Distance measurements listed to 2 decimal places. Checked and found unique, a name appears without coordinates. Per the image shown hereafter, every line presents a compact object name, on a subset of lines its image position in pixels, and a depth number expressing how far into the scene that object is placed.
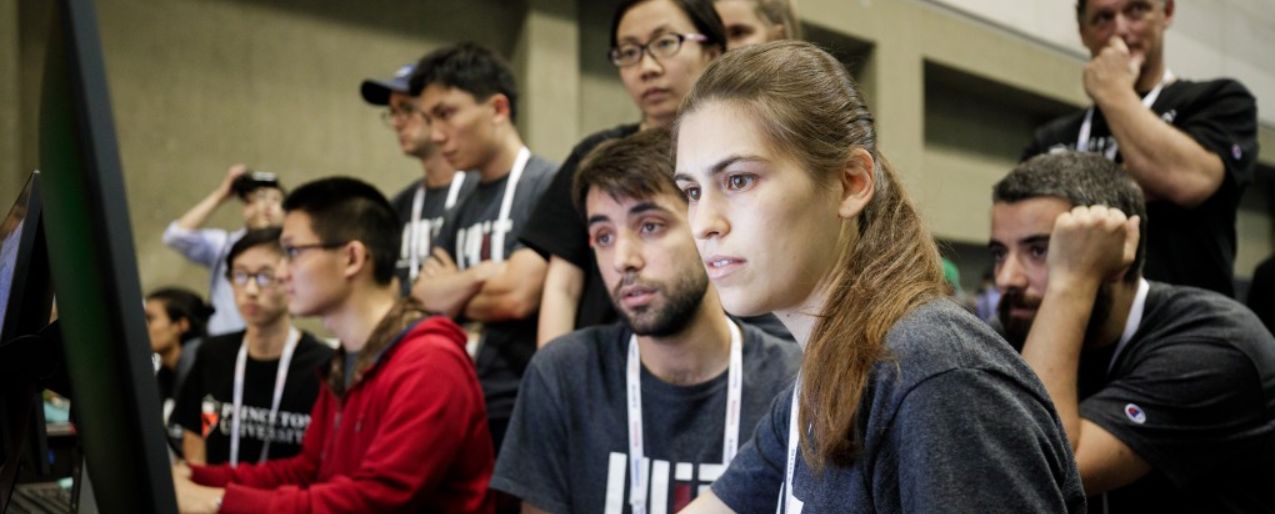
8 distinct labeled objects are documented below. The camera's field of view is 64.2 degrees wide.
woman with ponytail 0.96
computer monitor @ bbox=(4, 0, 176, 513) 0.62
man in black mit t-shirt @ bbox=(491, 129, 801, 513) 1.92
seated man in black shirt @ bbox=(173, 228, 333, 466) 3.31
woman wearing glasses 2.48
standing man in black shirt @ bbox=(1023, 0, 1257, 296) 2.35
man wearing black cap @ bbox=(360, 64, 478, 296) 3.23
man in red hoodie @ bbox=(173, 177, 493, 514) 2.15
